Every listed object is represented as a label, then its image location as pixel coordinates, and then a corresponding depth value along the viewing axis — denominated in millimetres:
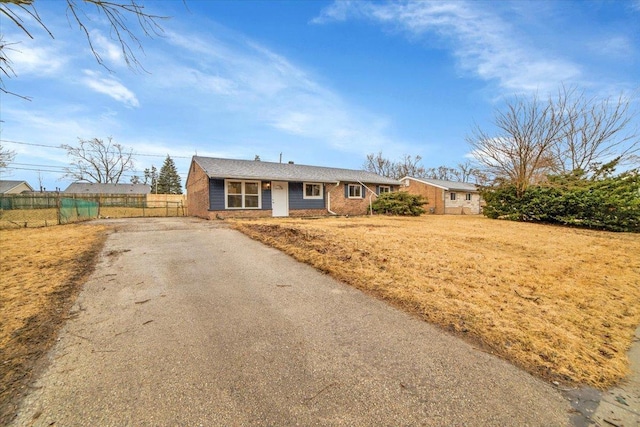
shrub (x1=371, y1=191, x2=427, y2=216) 18016
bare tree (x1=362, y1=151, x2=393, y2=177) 44000
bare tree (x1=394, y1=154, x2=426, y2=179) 44375
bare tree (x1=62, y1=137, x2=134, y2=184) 36812
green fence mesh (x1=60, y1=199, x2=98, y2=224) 12078
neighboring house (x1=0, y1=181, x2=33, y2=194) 40125
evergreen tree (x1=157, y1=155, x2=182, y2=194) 53803
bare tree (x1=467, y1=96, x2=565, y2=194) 14781
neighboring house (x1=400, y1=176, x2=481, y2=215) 25594
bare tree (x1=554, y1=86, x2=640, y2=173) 14180
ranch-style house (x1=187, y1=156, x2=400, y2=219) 13859
